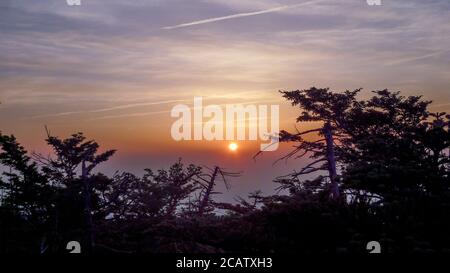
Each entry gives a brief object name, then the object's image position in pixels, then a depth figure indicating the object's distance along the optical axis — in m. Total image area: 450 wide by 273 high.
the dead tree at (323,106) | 19.67
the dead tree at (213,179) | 16.58
